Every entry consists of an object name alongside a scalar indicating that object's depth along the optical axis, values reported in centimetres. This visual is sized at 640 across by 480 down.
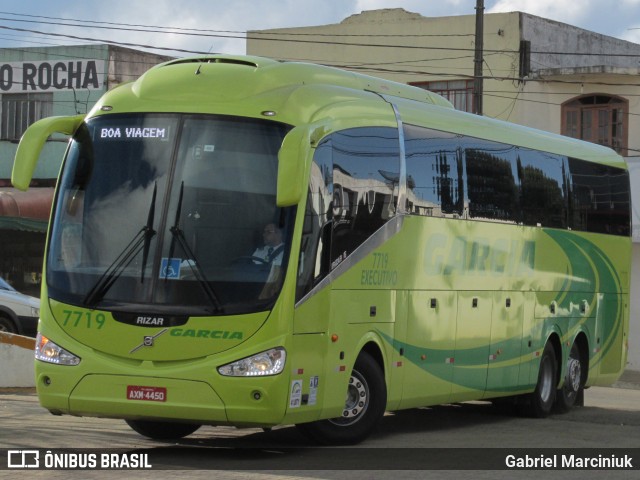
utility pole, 3167
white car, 2473
